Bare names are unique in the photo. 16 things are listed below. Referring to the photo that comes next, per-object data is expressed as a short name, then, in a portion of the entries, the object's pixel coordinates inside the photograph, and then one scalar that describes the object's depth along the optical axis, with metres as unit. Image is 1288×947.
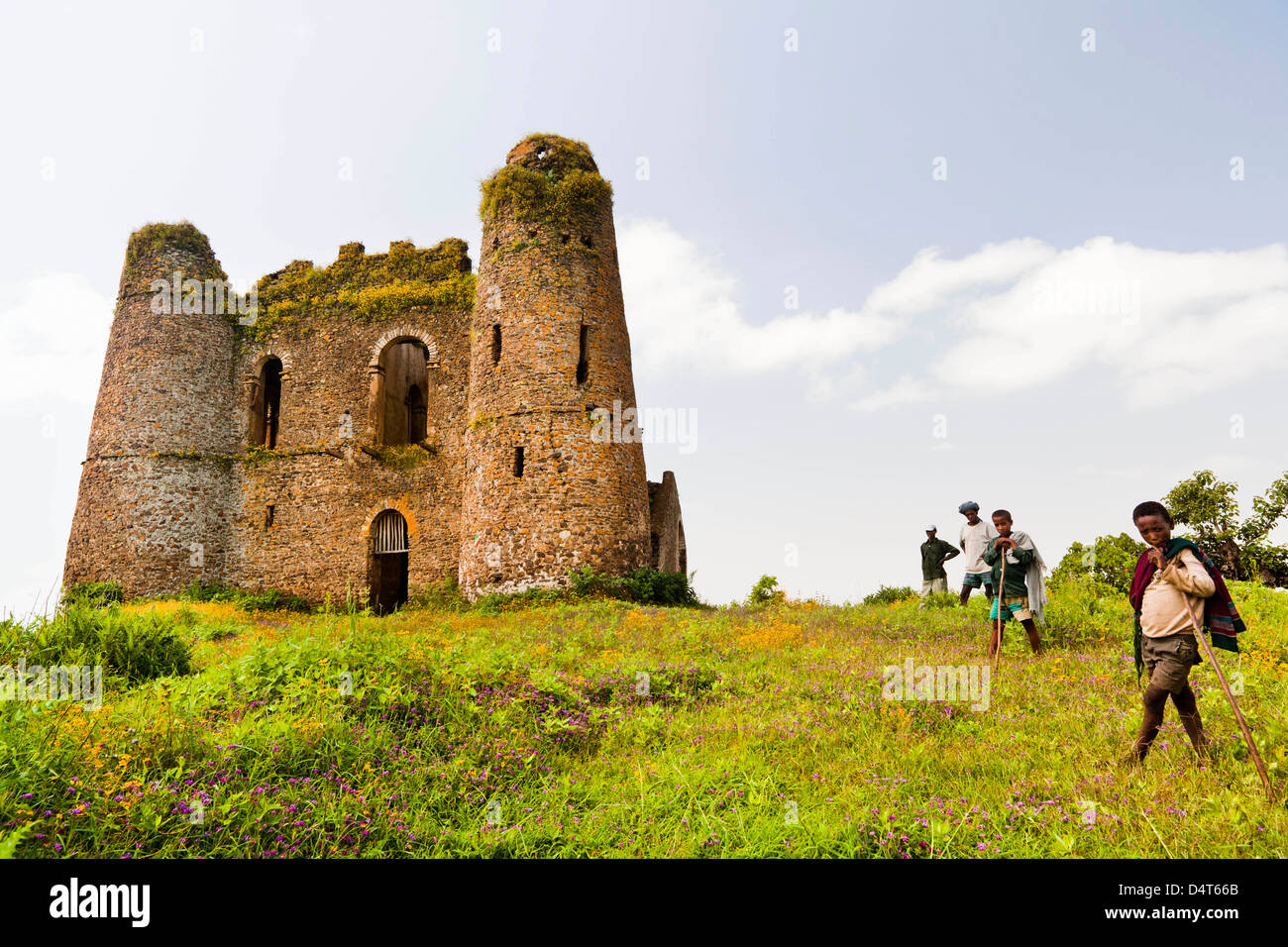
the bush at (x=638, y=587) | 14.57
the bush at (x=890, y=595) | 16.67
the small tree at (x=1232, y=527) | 17.30
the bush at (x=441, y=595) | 16.20
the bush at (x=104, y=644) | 6.43
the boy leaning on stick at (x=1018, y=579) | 7.92
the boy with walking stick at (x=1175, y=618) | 4.69
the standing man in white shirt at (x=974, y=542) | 9.74
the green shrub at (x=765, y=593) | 16.77
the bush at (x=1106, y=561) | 17.25
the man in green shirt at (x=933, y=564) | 13.30
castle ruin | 15.58
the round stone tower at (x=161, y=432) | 18.11
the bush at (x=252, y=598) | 18.05
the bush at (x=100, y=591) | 17.20
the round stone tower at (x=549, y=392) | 15.16
